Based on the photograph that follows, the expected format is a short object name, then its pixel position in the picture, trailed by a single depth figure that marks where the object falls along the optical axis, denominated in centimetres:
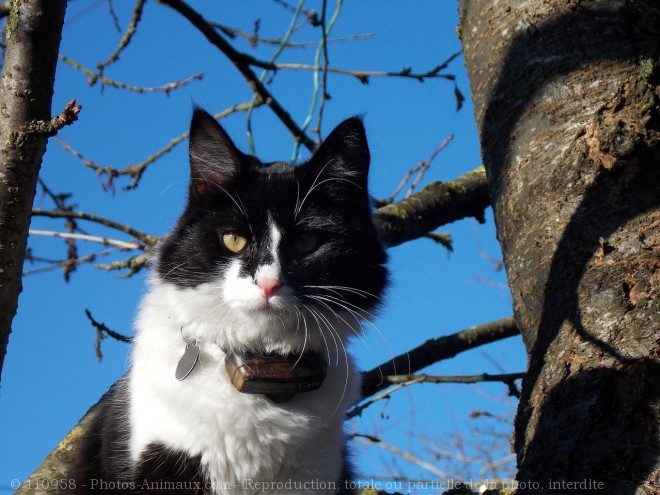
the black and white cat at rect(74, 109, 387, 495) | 190
